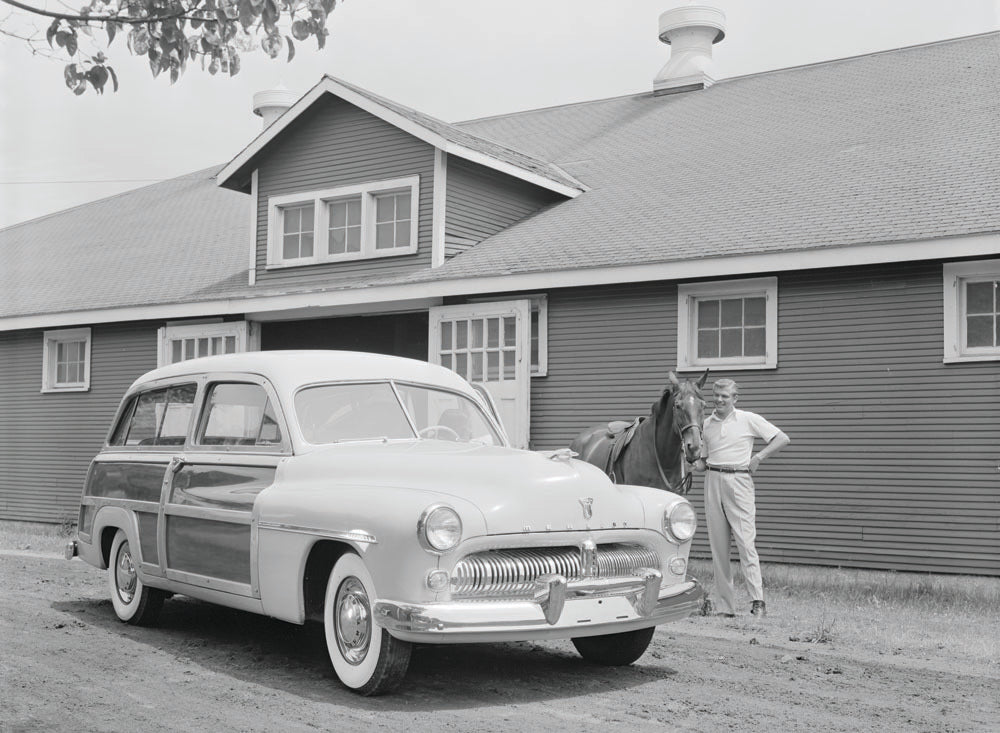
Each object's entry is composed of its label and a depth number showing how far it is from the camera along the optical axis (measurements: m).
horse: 9.34
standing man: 9.27
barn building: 11.66
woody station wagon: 5.73
